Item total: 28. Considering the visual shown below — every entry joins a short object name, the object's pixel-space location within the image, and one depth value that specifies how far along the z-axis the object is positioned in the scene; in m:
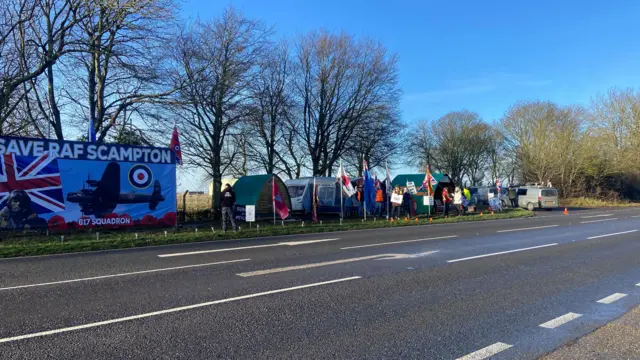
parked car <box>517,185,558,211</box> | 35.62
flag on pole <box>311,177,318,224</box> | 21.52
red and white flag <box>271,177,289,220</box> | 20.39
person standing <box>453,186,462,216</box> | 26.56
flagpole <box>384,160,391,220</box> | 24.27
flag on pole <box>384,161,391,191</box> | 24.36
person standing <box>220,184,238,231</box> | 16.59
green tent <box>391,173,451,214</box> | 27.11
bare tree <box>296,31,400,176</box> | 33.19
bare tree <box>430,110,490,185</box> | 54.28
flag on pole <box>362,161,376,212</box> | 23.58
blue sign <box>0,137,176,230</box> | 14.59
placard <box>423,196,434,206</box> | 25.23
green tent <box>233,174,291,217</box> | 21.70
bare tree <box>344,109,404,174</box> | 34.19
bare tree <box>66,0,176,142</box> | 17.48
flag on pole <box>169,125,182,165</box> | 17.89
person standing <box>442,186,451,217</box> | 25.61
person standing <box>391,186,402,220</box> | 23.29
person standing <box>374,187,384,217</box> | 23.77
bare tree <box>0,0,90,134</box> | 16.53
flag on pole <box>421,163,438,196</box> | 25.85
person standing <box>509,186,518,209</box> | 37.38
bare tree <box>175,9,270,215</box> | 21.64
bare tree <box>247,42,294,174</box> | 26.64
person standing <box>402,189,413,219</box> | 26.38
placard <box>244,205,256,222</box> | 17.72
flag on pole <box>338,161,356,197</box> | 21.75
